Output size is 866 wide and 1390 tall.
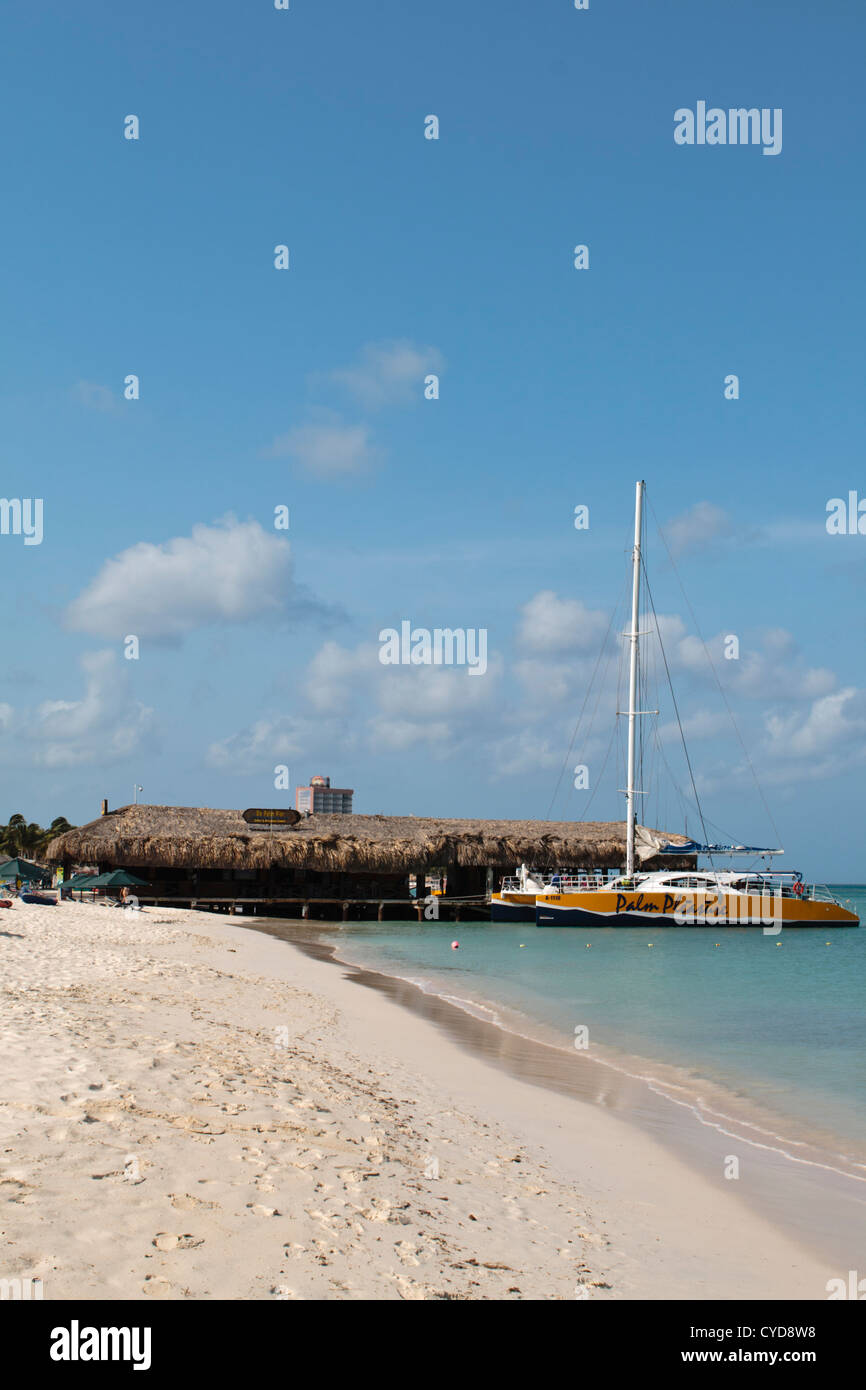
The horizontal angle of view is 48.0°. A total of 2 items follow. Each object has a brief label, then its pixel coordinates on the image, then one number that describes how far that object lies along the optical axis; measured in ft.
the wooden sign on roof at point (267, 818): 170.19
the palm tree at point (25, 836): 286.87
